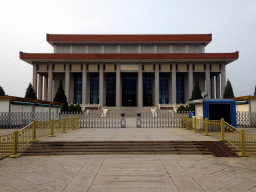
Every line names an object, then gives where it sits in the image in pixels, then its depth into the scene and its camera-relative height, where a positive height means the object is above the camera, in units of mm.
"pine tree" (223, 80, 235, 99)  49306 +2938
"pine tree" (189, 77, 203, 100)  42106 +2305
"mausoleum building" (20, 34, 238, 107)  53281 +9855
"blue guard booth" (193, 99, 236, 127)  15836 -391
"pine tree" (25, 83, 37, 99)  44231 +2423
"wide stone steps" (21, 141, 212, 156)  9742 -2203
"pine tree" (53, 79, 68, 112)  42469 +1685
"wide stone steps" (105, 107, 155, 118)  44891 -1197
